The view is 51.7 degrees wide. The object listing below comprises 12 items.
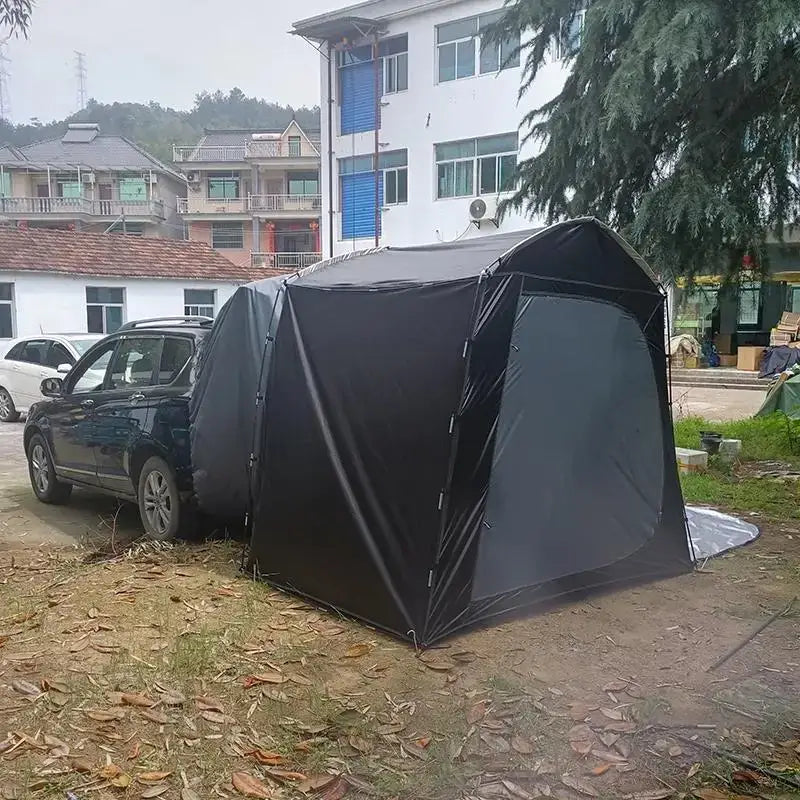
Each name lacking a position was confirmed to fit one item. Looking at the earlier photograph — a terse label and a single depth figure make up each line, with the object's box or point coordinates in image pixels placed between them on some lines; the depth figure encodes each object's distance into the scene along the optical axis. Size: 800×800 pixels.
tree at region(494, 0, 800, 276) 6.12
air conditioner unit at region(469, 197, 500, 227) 21.98
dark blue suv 6.06
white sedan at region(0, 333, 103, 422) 13.93
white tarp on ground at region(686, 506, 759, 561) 5.89
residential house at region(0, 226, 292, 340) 20.66
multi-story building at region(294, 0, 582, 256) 23.06
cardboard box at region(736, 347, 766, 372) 23.17
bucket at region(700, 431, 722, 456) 9.33
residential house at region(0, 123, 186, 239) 46.34
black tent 4.20
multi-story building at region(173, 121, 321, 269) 43.88
